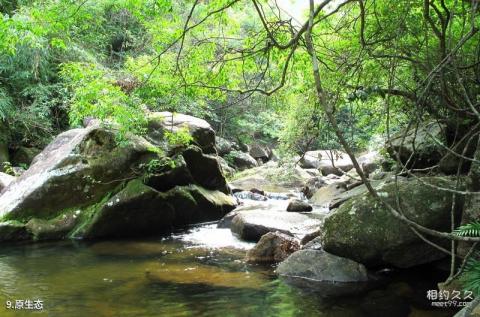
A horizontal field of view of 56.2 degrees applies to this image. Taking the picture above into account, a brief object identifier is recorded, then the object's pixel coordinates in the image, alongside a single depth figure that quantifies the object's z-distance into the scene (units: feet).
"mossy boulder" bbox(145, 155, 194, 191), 32.40
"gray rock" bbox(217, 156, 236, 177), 63.05
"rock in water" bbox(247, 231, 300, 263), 24.02
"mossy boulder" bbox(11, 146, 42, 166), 44.88
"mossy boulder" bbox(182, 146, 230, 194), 36.27
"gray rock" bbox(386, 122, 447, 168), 24.86
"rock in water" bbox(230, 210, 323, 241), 29.07
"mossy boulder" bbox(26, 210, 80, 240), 28.55
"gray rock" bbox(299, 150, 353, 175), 65.21
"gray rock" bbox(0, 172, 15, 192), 33.68
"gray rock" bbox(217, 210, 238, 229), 33.47
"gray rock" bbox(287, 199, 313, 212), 36.86
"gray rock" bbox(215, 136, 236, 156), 71.77
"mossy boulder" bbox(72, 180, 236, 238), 30.07
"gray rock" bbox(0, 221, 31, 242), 27.55
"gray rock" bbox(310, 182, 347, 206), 42.14
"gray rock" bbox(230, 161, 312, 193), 54.13
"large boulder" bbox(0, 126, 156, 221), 29.35
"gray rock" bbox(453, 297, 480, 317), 9.73
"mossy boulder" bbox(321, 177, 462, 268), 19.66
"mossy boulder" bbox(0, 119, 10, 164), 42.77
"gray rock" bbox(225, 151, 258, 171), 73.14
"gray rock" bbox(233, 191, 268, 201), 46.32
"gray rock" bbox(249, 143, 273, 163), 88.02
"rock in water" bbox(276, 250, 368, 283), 20.53
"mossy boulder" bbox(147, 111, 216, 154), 34.30
